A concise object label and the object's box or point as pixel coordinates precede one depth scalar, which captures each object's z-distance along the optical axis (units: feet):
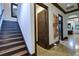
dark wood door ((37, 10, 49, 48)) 5.93
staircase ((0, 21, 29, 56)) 5.22
